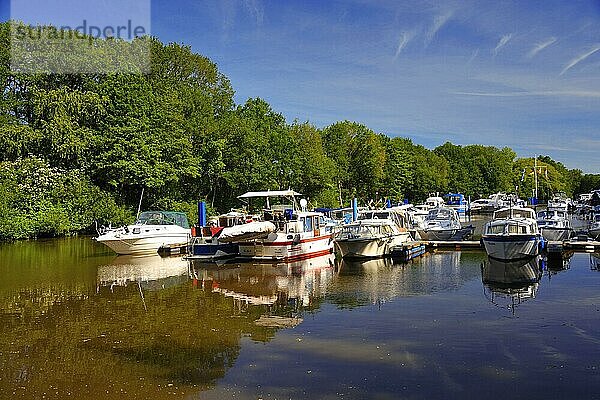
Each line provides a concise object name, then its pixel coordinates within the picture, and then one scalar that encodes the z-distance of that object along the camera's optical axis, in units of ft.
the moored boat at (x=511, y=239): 79.77
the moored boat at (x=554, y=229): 104.42
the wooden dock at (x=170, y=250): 102.27
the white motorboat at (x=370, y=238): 87.66
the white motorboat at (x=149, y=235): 98.02
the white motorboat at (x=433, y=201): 228.02
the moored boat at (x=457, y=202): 225.23
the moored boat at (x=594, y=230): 117.19
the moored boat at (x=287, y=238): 87.51
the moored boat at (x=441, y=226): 112.98
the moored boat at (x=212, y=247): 90.36
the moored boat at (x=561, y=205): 211.86
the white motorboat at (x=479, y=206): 270.67
